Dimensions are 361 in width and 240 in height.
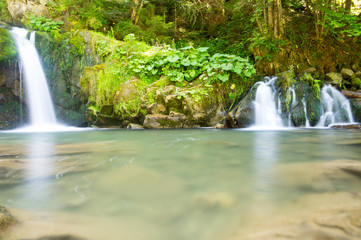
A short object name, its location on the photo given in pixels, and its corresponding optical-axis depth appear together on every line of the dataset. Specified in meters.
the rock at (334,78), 7.57
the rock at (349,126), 6.17
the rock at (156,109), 7.19
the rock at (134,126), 7.01
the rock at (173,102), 7.10
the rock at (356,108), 6.61
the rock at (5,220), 1.07
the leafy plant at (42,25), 8.98
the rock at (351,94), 6.86
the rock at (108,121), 7.55
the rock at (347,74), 7.97
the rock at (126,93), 7.42
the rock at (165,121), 7.00
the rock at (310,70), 8.43
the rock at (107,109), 7.53
